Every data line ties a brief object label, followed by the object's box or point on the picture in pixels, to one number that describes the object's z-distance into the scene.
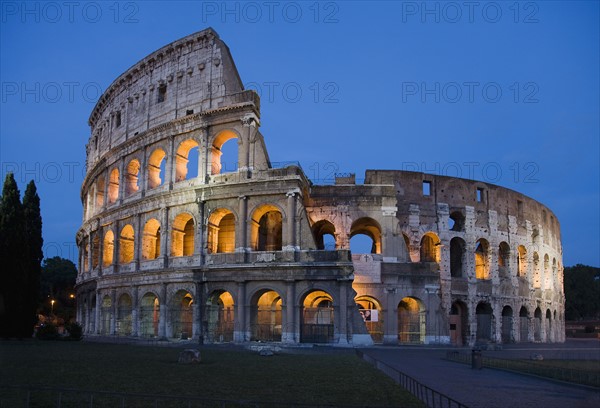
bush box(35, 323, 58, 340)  30.58
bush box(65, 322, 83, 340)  30.49
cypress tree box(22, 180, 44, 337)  29.94
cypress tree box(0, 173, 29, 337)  29.06
